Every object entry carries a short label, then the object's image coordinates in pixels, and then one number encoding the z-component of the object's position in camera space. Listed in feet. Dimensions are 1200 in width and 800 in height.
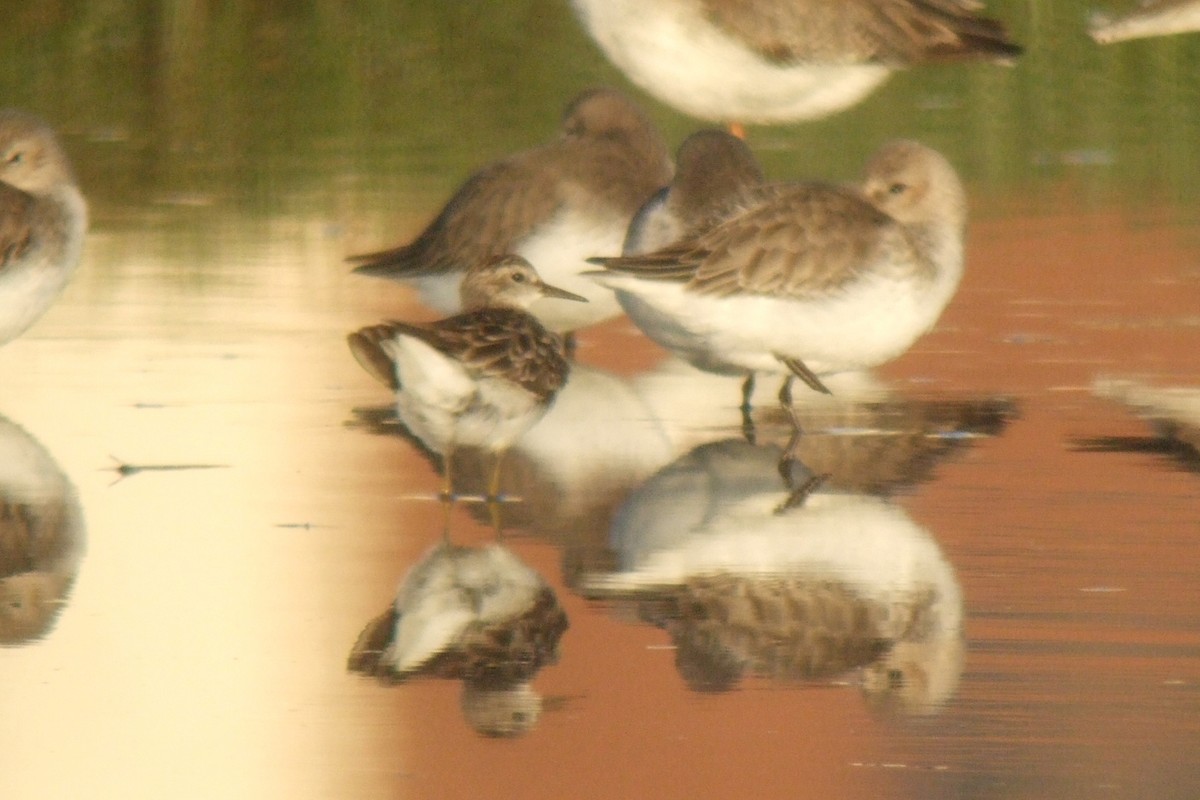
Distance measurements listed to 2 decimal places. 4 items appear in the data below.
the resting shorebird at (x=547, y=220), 66.28
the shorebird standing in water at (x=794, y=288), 56.49
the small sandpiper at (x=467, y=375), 49.34
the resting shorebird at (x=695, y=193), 61.98
